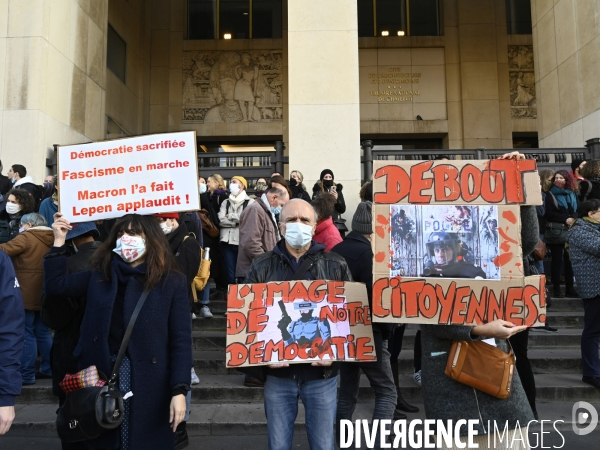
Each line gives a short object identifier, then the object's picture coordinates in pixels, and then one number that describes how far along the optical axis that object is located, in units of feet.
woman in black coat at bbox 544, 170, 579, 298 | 28.09
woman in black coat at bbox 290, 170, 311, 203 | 30.58
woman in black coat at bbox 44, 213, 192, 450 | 9.61
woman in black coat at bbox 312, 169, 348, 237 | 30.81
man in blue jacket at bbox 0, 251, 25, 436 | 9.14
